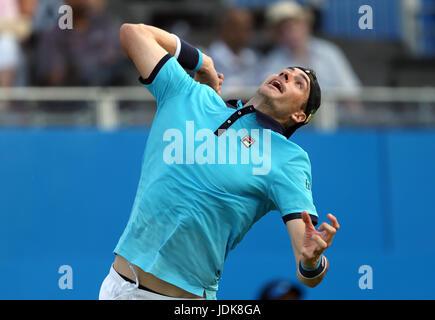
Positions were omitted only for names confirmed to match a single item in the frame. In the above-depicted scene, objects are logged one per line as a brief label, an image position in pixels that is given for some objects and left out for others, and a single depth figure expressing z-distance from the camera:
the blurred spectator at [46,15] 17.27
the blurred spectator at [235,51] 17.81
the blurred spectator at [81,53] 16.98
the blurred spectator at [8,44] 16.77
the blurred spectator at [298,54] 17.92
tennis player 9.14
